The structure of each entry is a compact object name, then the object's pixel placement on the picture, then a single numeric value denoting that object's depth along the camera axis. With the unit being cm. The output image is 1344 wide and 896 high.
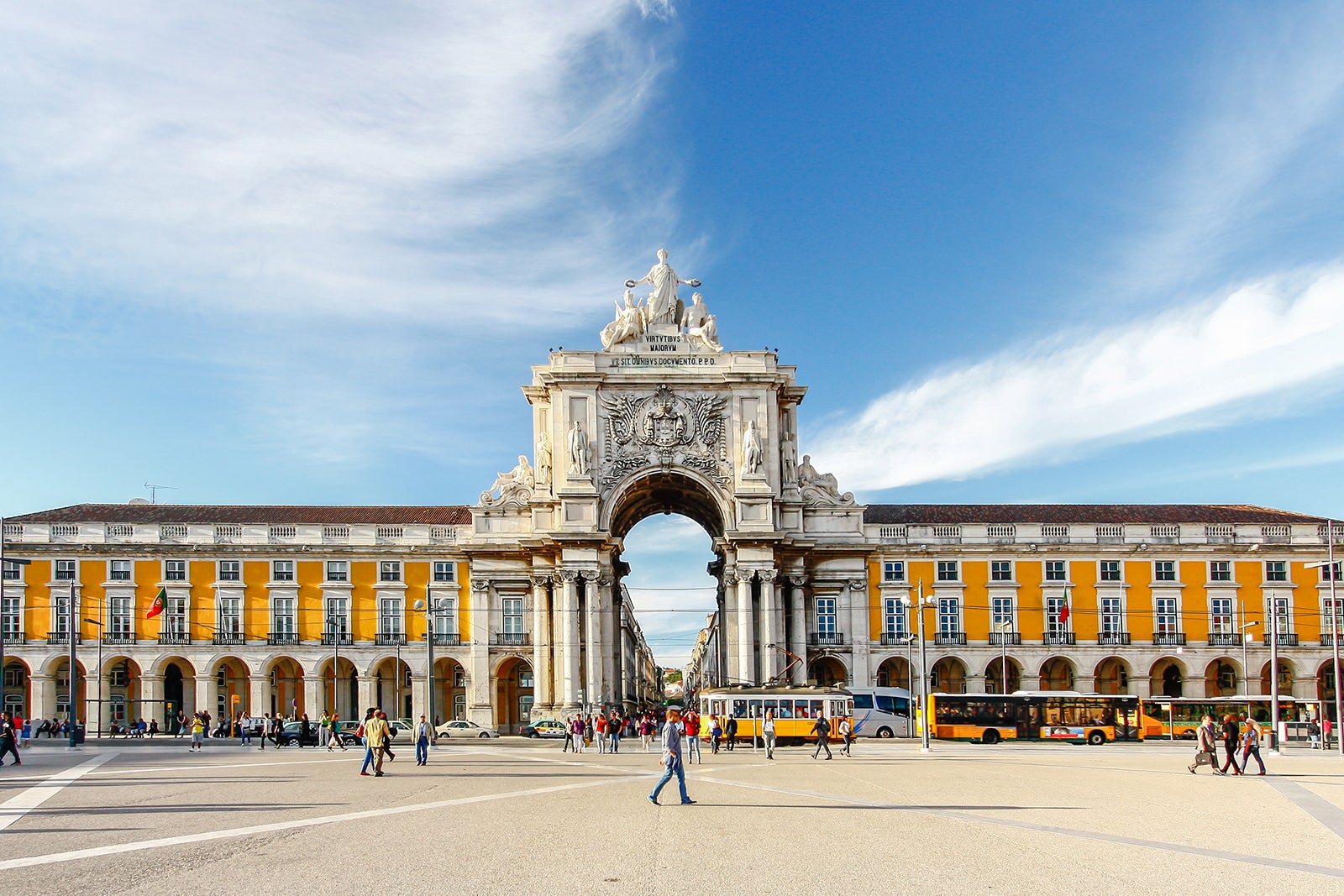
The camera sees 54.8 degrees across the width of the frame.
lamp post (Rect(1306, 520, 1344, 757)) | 4950
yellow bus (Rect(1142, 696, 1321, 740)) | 6681
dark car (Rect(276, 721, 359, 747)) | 5822
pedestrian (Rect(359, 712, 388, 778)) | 3325
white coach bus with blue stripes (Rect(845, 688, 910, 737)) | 6716
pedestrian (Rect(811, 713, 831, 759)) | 4447
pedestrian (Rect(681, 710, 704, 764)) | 3853
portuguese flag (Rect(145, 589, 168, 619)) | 6831
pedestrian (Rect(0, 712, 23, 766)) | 3856
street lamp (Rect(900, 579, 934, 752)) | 5084
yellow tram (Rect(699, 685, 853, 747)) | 5909
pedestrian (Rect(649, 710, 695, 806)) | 2412
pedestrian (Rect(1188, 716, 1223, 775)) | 3409
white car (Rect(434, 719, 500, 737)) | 6729
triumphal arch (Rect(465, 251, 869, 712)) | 7312
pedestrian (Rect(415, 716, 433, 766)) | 3806
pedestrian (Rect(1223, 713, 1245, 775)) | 3441
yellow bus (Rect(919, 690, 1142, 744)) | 6356
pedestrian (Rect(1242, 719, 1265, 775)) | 3334
